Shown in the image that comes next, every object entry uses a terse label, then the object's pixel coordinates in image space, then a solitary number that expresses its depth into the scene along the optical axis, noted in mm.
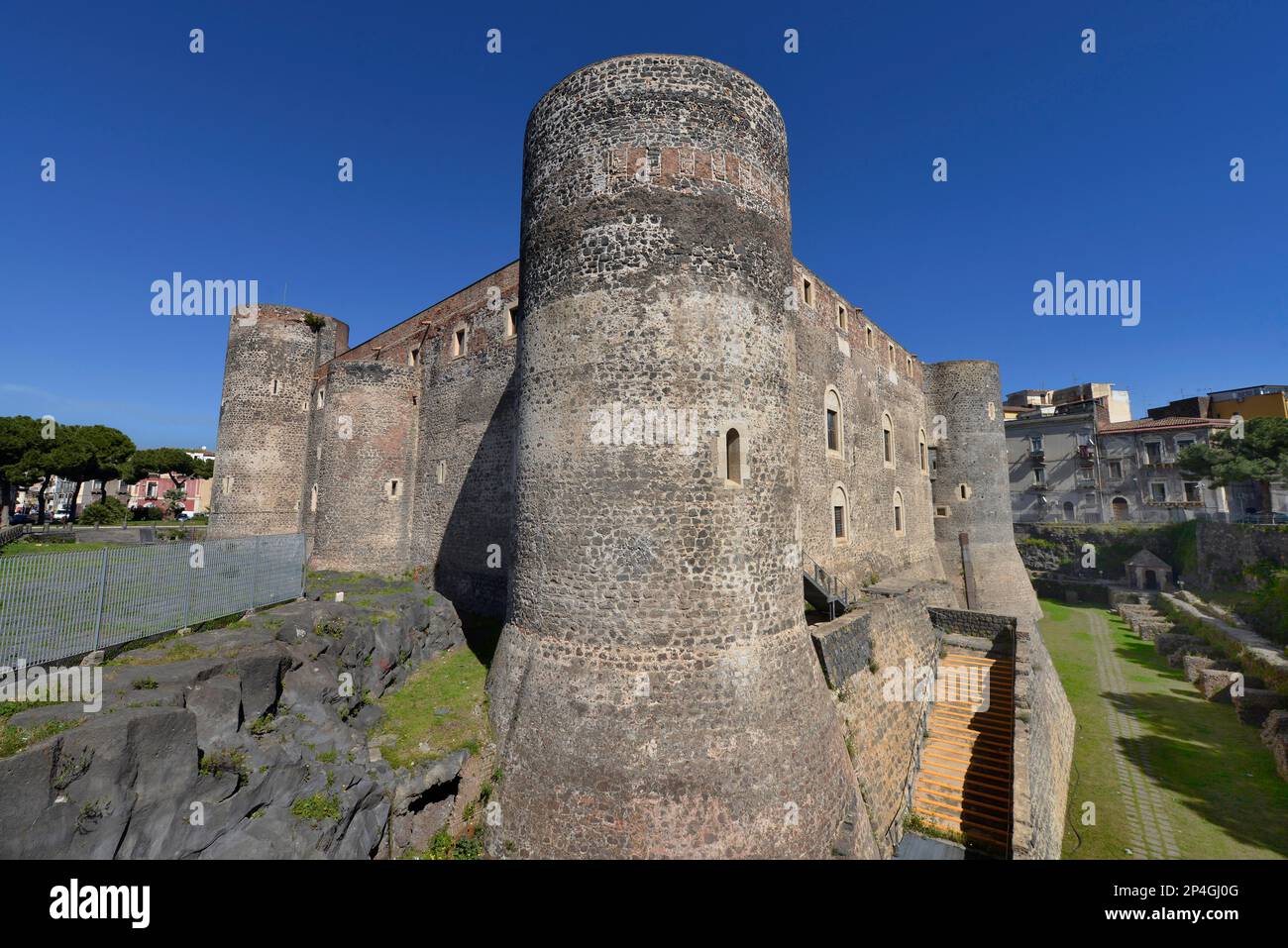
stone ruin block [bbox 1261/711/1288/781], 12930
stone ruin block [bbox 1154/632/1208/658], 21281
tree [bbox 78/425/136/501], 32844
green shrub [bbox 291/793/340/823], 6246
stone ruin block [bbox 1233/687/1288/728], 15656
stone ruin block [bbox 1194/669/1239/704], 17188
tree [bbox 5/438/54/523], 30125
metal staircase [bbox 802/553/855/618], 13719
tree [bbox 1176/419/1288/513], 30094
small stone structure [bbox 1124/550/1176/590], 33062
